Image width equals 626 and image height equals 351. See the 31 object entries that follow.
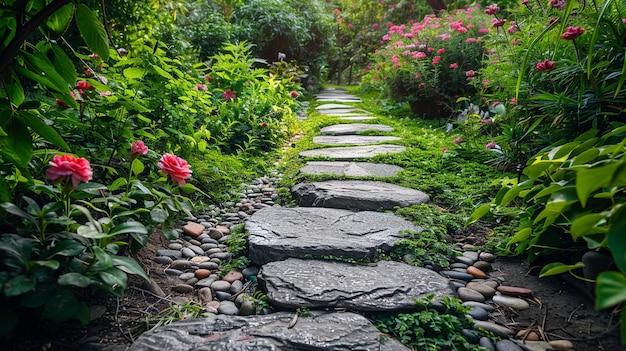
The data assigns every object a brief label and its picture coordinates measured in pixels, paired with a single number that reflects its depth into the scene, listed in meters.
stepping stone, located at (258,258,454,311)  1.30
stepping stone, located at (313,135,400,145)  3.87
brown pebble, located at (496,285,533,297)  1.41
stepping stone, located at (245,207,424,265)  1.64
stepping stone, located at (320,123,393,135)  4.34
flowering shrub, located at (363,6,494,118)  4.84
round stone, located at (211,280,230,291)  1.48
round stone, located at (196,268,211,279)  1.58
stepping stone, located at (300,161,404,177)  2.79
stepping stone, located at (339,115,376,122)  5.08
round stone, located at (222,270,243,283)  1.54
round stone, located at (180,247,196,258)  1.75
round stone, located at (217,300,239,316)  1.34
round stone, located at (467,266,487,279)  1.57
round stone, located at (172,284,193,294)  1.47
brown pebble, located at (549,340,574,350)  1.11
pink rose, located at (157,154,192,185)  1.44
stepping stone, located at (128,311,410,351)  1.09
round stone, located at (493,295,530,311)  1.35
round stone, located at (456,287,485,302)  1.39
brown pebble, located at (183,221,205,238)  1.96
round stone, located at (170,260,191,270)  1.65
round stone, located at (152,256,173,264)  1.67
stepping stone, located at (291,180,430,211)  2.23
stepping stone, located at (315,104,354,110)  6.38
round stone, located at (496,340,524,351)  1.13
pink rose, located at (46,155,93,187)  1.07
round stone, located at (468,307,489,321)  1.29
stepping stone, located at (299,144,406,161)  3.31
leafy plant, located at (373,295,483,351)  1.15
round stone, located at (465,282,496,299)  1.44
